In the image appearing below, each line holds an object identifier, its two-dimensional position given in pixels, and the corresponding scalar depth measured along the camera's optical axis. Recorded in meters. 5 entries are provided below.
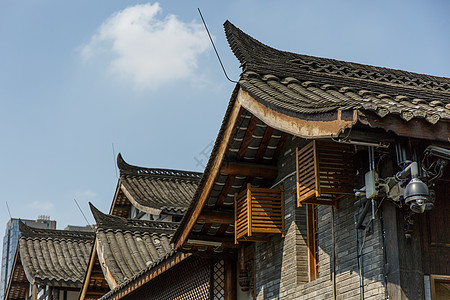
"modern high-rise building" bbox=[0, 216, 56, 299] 91.19
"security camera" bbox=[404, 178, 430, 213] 7.80
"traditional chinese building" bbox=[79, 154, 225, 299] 14.90
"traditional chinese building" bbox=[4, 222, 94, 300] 25.89
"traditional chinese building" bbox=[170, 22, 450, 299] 8.23
